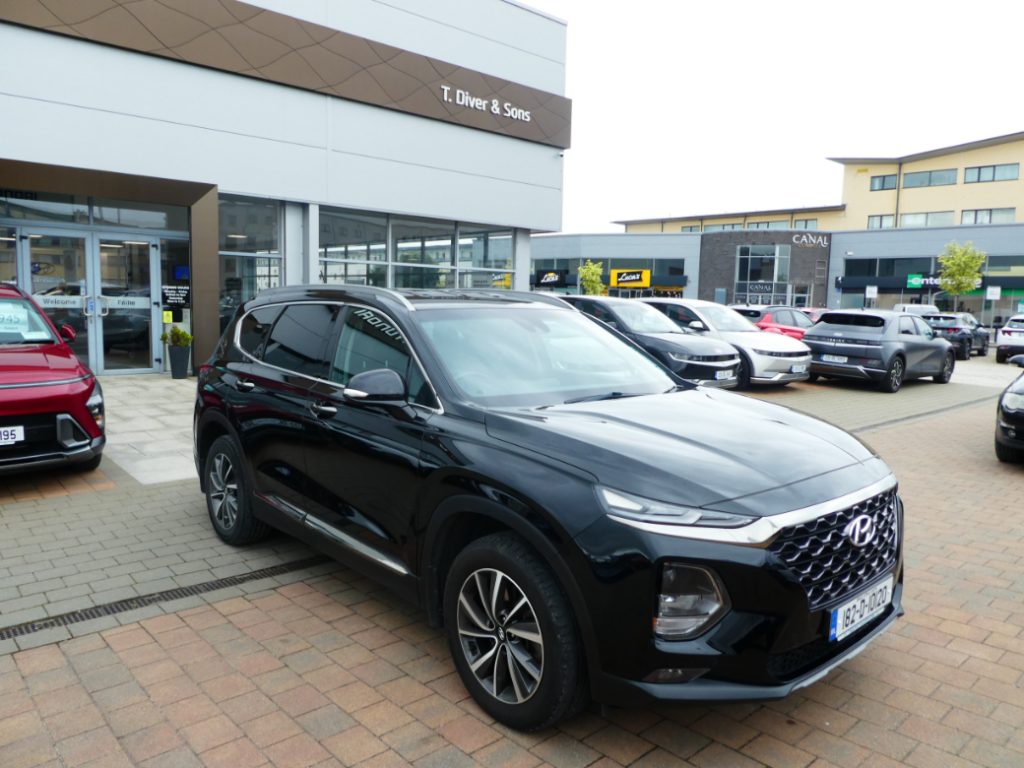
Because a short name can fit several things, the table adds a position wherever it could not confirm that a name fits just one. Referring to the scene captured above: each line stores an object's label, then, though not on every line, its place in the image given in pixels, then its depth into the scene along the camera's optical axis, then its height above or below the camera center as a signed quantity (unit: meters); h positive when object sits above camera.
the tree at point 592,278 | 66.56 +1.99
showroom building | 12.80 +2.85
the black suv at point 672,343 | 12.35 -0.67
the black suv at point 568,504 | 2.54 -0.78
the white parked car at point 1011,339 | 24.11 -0.89
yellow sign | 64.88 +2.03
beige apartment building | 60.47 +9.95
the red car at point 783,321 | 18.91 -0.40
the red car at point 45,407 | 5.86 -0.95
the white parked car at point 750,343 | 13.81 -0.71
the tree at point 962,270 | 47.97 +2.53
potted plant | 13.64 -1.06
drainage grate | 3.88 -1.73
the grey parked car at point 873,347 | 14.80 -0.79
